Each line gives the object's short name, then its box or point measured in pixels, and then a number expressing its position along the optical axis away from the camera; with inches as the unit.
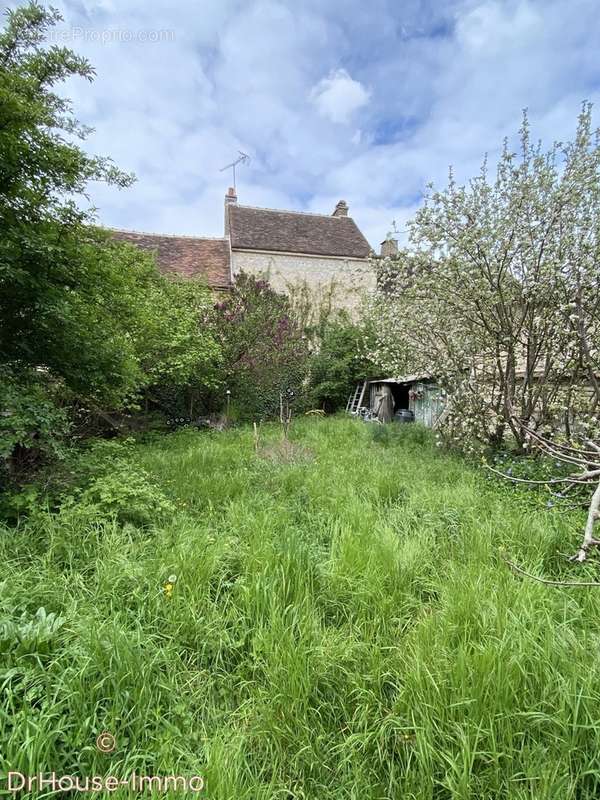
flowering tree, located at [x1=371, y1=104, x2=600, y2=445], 199.8
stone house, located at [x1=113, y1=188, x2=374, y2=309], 654.5
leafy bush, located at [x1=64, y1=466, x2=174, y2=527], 140.6
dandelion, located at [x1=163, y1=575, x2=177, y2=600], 97.2
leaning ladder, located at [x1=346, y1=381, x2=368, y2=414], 631.2
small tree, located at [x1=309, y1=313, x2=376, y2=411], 619.2
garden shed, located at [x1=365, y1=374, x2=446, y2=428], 449.4
